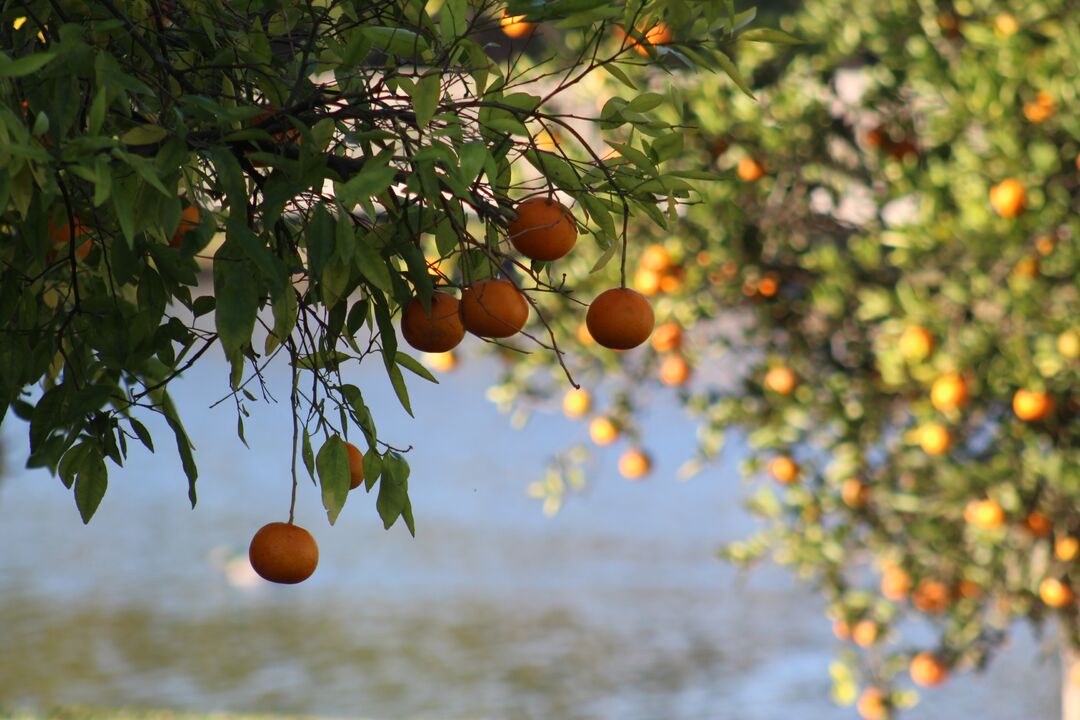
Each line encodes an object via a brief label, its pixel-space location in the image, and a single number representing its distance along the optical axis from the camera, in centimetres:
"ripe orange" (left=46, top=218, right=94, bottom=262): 532
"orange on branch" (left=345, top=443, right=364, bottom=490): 531
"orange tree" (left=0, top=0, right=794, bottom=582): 504
